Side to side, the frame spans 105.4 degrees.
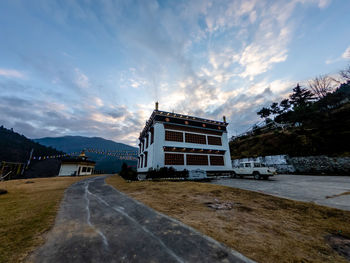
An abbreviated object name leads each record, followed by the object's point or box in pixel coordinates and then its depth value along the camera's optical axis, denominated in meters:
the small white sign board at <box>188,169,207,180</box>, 17.77
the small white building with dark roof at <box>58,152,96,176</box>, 35.03
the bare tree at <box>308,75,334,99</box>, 30.91
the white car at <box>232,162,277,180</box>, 15.33
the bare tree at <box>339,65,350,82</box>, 26.40
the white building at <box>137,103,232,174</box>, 19.58
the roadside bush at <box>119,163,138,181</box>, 18.46
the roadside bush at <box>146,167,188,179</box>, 17.03
